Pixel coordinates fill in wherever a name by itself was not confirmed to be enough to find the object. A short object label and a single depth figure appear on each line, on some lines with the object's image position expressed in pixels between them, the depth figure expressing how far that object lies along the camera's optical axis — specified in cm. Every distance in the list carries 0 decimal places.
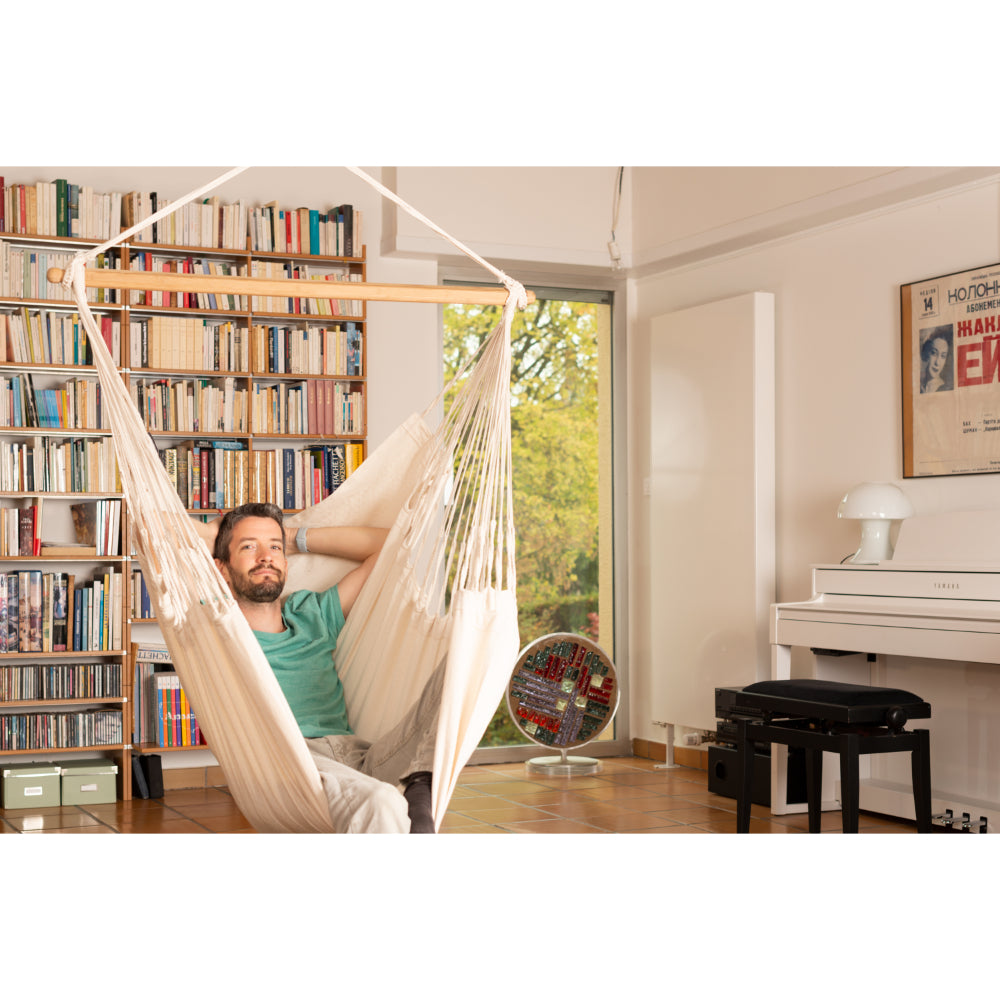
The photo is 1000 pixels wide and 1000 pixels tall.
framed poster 377
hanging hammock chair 227
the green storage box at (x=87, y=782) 430
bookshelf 444
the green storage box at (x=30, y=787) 421
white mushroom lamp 390
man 249
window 538
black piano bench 320
